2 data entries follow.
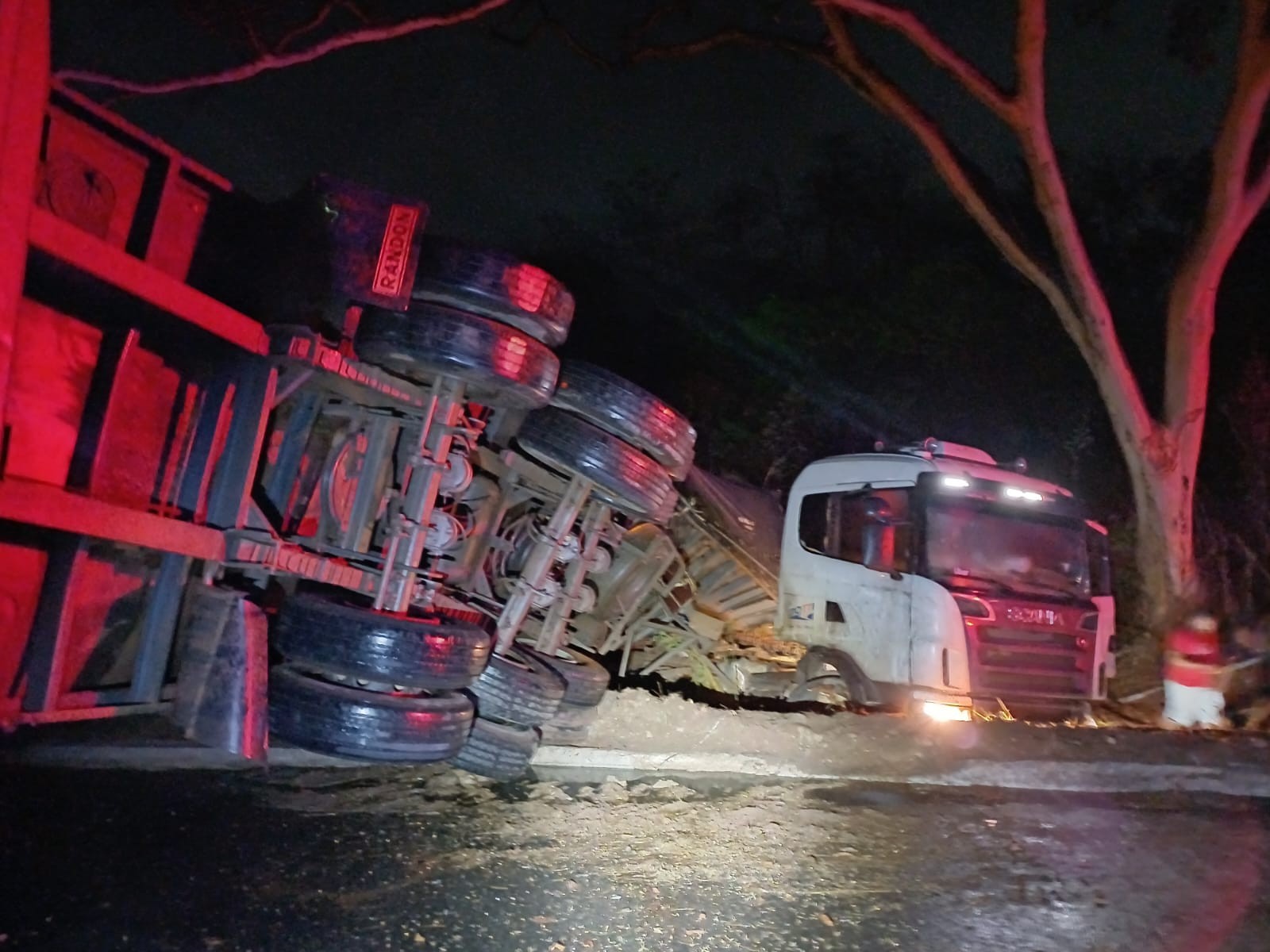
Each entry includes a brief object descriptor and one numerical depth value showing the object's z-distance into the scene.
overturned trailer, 3.60
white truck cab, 6.86
